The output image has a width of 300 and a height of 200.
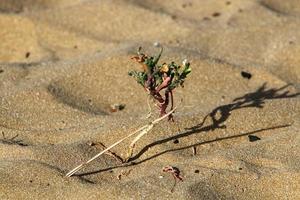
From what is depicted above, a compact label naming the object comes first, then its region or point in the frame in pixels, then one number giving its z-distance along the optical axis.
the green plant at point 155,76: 4.32
